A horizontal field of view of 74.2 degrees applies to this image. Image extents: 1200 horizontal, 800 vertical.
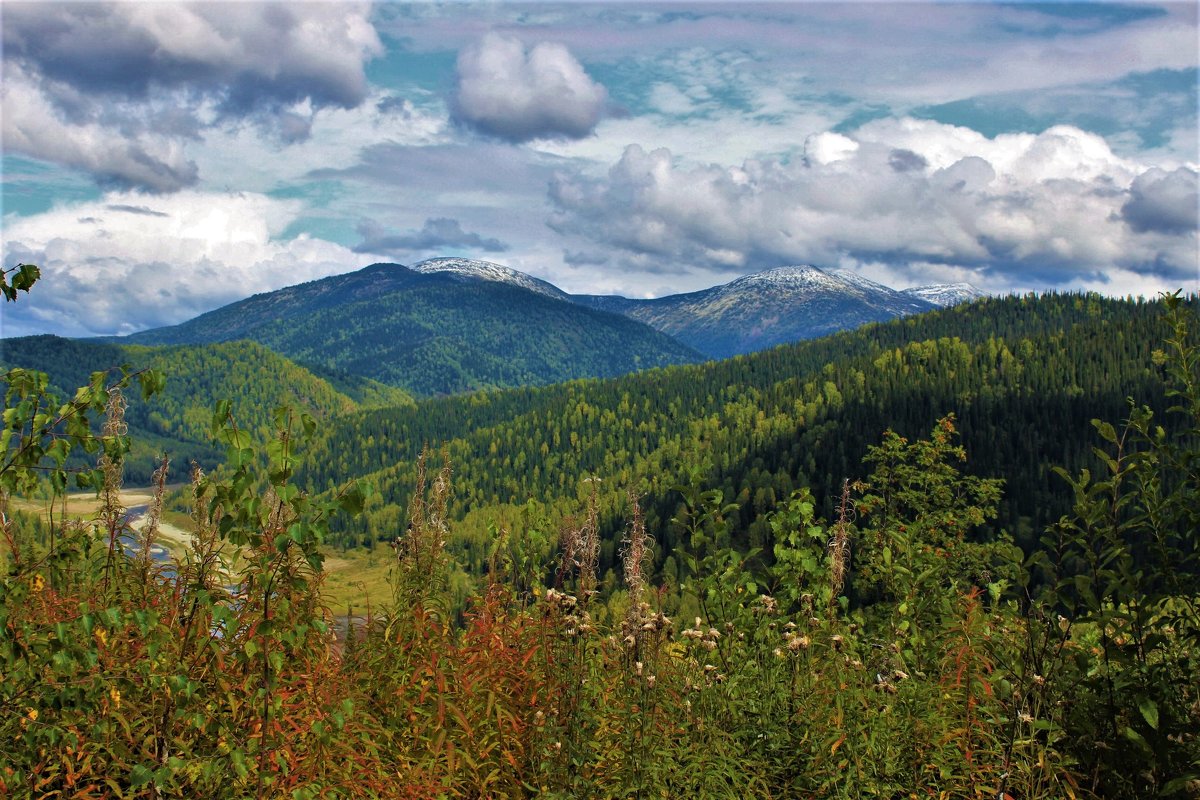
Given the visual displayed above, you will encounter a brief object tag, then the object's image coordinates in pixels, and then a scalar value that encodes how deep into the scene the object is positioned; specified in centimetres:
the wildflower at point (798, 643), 727
